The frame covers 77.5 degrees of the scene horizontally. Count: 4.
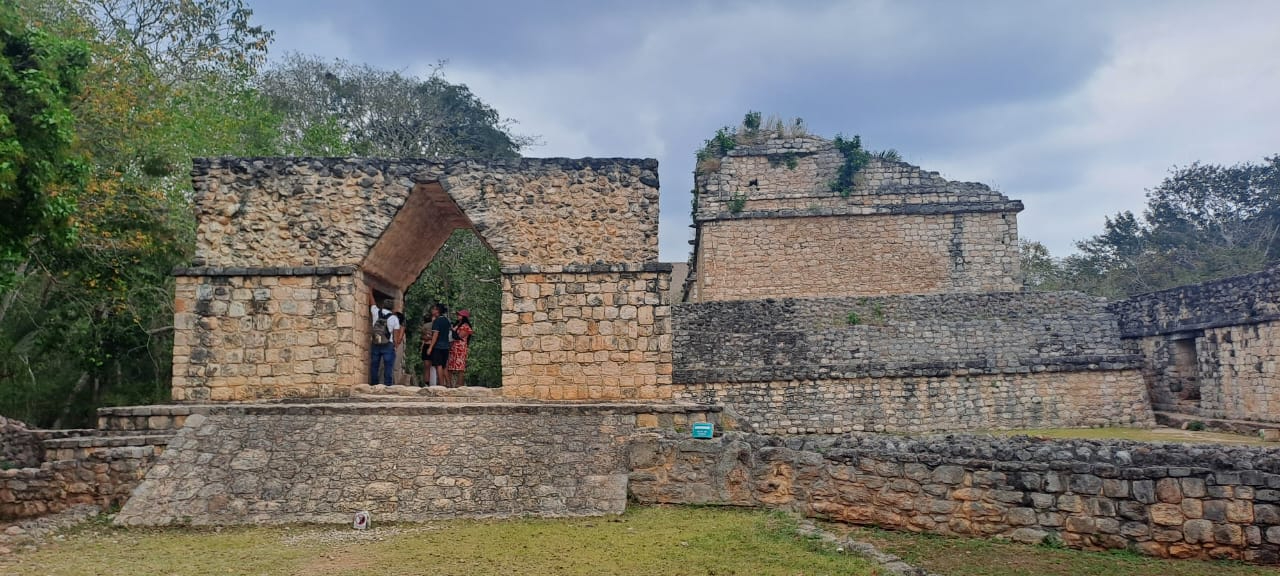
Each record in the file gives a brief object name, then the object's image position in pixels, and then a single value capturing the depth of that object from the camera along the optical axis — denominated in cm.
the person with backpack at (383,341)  1010
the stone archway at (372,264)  905
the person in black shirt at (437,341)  1084
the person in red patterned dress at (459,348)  1088
